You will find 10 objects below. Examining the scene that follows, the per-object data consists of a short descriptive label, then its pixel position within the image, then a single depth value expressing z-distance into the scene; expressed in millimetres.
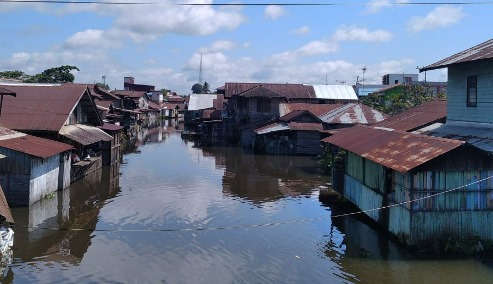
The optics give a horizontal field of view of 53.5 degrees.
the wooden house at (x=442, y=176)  13914
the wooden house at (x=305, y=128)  42344
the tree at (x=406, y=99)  49344
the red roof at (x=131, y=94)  69850
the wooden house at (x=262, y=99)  51969
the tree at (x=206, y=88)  142662
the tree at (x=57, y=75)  76375
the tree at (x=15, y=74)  78188
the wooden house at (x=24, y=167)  18875
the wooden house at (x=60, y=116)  24234
